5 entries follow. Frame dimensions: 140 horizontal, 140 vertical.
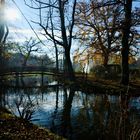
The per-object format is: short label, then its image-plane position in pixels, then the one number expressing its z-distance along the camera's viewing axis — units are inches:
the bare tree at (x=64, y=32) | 434.4
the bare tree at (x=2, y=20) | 225.9
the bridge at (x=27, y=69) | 657.0
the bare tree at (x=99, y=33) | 596.2
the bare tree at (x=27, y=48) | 1029.8
